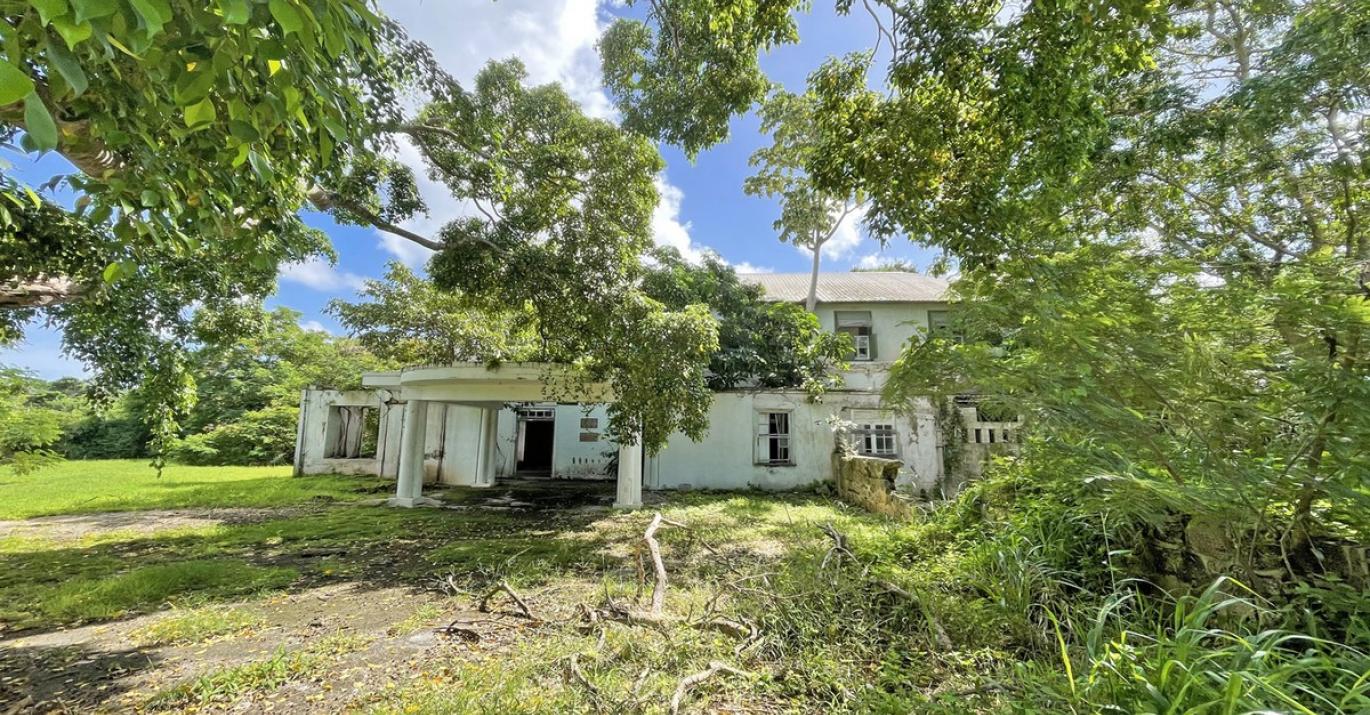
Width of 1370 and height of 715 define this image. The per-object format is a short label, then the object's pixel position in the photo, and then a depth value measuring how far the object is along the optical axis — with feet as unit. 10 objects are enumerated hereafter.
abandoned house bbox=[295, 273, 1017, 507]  31.65
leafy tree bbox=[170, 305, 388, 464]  58.85
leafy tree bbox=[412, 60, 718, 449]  22.17
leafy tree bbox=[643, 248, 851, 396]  39.91
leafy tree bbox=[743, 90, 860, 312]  42.93
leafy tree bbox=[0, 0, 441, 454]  3.63
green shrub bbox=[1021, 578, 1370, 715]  5.48
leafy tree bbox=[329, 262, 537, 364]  42.65
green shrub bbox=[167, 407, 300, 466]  57.57
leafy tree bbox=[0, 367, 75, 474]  22.47
